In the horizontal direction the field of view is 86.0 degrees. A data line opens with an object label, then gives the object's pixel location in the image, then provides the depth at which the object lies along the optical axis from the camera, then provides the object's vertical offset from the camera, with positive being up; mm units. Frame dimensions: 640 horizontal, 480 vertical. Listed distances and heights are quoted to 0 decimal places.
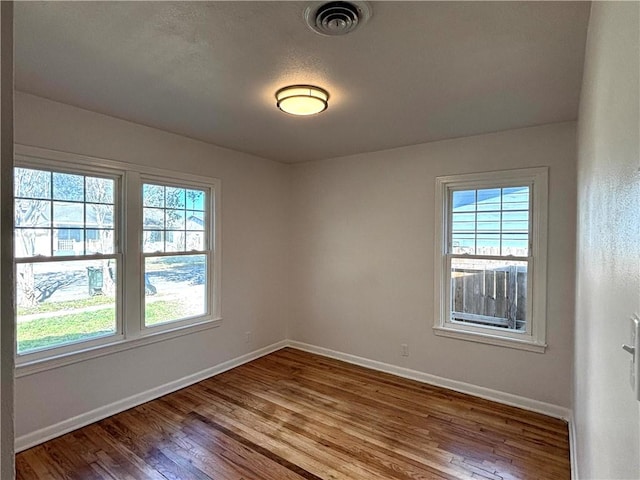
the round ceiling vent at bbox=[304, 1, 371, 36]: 1481 +993
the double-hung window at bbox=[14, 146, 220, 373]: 2559 -176
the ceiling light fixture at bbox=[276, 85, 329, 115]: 2277 +937
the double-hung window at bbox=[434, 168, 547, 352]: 3070 -182
